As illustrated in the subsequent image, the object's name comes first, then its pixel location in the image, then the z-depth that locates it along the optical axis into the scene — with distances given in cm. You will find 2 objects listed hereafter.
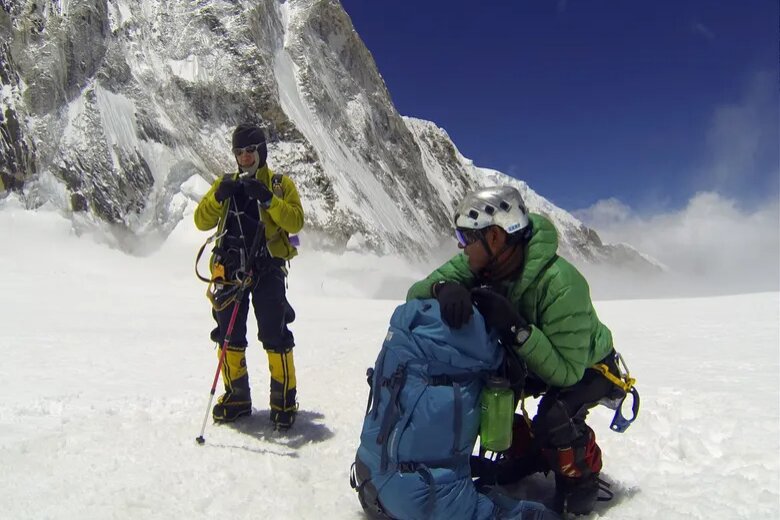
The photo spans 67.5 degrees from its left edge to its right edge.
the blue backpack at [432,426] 266
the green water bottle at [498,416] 273
